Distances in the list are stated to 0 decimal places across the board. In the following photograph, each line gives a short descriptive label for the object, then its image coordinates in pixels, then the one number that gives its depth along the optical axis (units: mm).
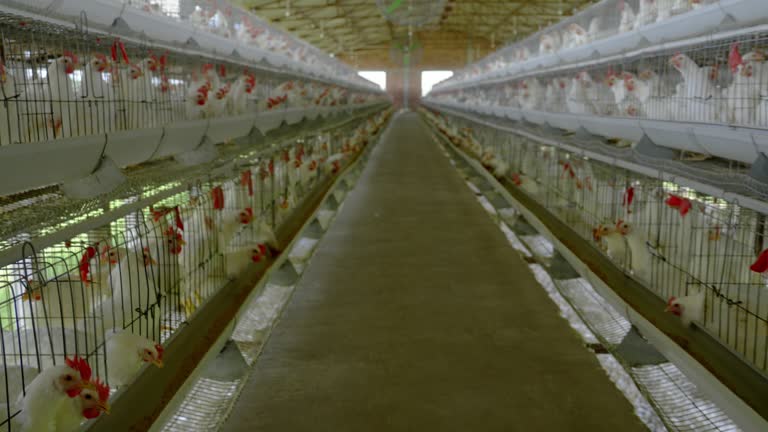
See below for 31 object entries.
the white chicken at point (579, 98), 4738
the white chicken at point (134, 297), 2211
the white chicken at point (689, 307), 2453
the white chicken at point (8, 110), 1813
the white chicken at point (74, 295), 1971
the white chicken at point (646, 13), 3699
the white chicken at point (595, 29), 4968
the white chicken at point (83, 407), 1604
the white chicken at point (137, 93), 2564
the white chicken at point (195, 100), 3205
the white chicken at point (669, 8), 3294
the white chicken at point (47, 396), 1562
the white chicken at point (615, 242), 3260
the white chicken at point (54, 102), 2029
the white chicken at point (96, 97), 2299
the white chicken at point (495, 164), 6945
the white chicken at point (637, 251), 3088
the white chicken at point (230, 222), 3385
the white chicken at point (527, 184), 5996
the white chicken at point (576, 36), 5292
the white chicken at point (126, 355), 1968
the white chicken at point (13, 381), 1742
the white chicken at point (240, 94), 4020
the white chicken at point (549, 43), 6284
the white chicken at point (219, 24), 4762
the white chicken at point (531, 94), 6424
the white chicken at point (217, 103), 3452
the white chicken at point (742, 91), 2609
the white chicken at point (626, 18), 4041
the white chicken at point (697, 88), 2963
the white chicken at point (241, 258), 3355
